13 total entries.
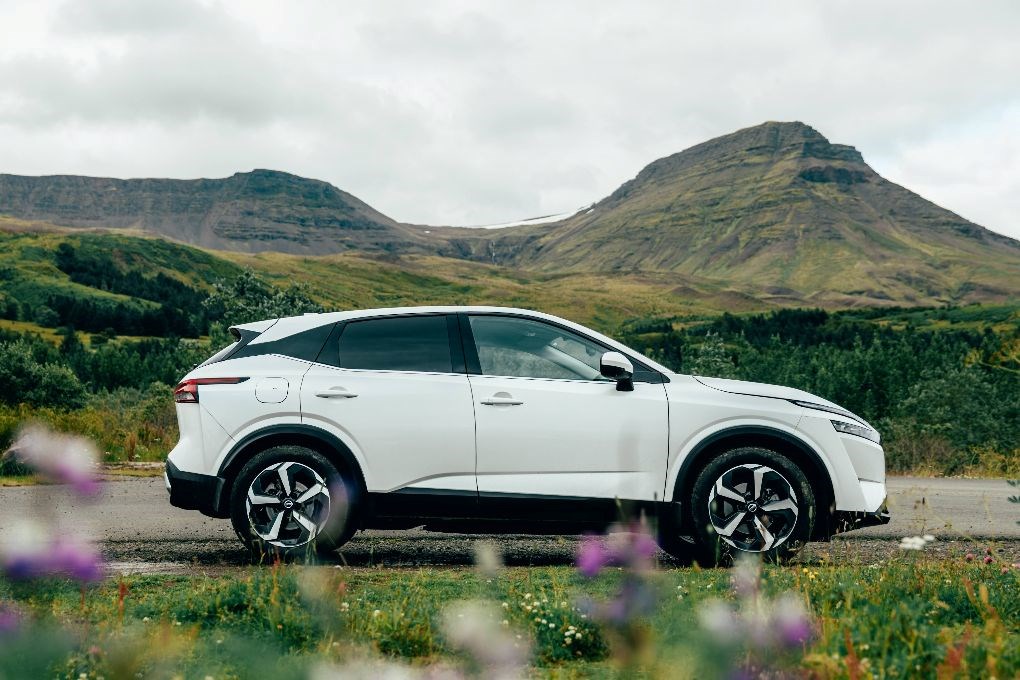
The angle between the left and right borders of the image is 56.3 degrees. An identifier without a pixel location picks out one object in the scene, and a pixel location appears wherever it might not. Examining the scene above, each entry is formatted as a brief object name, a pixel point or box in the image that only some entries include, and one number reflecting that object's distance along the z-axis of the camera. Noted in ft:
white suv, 20.35
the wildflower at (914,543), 13.14
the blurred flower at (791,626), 10.57
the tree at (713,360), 189.57
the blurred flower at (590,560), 12.50
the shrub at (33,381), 61.21
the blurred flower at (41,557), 10.99
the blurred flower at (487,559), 13.27
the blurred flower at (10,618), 10.95
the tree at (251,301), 101.84
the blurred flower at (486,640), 10.19
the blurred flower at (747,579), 12.49
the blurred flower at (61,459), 10.73
